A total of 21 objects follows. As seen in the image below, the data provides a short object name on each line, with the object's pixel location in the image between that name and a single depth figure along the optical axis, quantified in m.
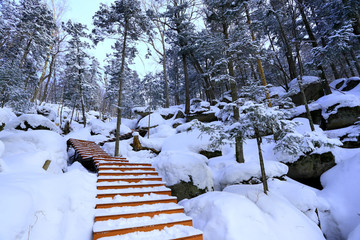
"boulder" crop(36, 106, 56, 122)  21.86
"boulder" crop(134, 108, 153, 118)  23.53
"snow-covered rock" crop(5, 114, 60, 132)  11.71
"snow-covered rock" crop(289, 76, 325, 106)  14.16
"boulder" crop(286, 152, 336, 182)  7.55
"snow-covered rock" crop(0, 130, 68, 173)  5.21
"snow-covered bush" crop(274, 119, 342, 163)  4.37
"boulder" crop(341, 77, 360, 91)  13.45
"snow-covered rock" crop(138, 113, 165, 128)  19.02
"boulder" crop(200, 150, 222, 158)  8.97
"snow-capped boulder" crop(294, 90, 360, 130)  9.96
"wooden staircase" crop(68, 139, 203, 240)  3.10
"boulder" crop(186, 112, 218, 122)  17.75
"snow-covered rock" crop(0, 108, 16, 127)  6.71
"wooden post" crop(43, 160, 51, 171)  5.55
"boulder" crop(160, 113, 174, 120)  20.75
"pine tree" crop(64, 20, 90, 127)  21.44
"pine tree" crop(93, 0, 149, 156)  9.16
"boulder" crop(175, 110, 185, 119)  19.49
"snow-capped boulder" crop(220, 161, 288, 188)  6.03
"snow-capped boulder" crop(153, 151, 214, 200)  5.79
